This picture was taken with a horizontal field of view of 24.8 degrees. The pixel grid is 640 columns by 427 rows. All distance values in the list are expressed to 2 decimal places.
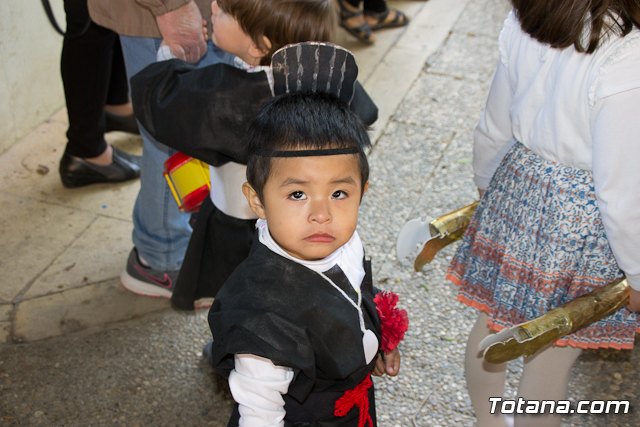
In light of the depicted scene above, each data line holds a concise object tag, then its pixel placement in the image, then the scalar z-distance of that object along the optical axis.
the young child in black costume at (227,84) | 1.96
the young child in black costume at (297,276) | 1.69
